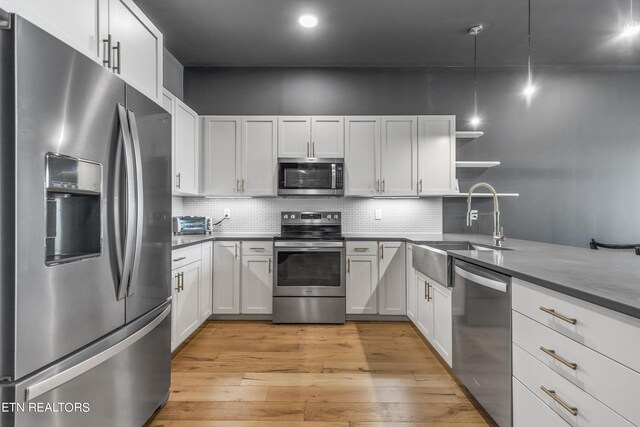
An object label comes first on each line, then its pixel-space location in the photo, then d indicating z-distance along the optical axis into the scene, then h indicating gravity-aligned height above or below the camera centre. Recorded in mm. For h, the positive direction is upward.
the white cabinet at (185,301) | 2465 -693
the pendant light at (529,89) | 2242 +903
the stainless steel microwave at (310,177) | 3488 +437
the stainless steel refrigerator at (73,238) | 934 -79
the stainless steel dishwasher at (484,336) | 1542 -642
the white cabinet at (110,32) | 1236 +869
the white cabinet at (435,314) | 2215 -747
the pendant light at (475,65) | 2988 +1742
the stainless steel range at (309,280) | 3316 -650
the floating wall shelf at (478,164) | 3521 +589
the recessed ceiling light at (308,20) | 2787 +1740
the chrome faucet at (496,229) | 2512 -92
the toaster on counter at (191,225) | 3348 -83
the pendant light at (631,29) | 1798 +1059
